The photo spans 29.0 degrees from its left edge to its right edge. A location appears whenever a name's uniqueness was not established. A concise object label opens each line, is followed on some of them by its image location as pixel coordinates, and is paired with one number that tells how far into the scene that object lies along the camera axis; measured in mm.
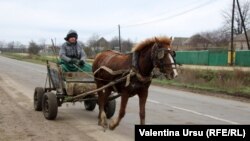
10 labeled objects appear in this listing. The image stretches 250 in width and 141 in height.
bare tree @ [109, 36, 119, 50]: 80288
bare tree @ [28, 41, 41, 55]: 91712
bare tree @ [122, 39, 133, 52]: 67300
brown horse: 8477
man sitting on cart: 12445
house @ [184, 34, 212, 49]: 103500
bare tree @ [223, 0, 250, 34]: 91938
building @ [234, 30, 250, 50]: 82375
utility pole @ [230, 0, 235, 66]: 42450
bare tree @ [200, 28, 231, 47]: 94275
